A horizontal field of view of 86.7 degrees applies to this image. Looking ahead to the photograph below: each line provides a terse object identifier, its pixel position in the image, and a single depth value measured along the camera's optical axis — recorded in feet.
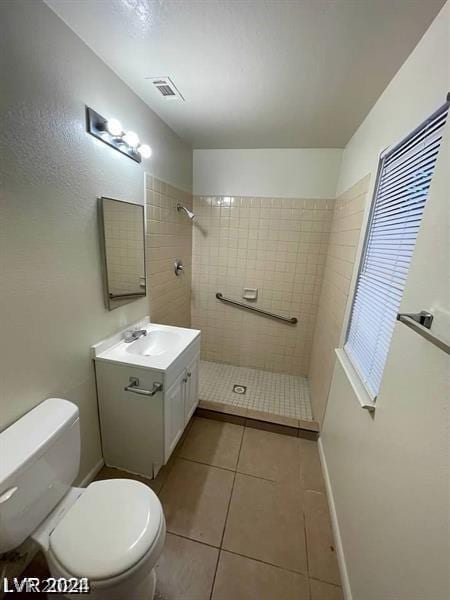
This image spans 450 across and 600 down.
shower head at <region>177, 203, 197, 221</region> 7.33
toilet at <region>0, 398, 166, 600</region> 2.64
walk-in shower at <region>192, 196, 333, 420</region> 7.88
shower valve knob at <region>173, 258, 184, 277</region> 7.55
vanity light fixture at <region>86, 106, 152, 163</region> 3.89
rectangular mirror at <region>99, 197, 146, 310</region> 4.50
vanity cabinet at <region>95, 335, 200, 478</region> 4.41
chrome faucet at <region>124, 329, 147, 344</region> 5.30
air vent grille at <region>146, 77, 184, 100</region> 4.43
